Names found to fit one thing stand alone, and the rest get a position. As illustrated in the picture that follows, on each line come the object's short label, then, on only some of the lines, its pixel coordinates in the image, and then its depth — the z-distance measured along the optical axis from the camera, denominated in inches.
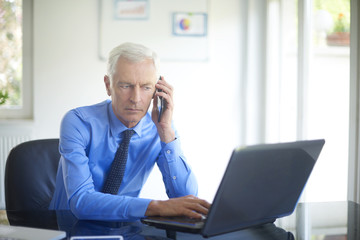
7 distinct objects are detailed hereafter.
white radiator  137.7
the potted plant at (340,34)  95.9
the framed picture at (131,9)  140.8
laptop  39.3
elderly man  65.0
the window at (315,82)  98.2
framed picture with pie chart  143.0
